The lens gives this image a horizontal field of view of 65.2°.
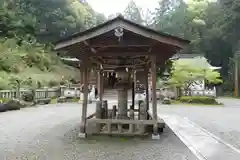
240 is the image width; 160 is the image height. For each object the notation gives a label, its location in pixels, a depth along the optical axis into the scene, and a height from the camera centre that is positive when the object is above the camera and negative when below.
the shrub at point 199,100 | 13.67 -0.88
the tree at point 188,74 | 14.12 +1.07
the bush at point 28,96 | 11.39 -0.48
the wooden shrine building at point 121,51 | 4.25 +0.99
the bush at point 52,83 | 15.63 +0.44
